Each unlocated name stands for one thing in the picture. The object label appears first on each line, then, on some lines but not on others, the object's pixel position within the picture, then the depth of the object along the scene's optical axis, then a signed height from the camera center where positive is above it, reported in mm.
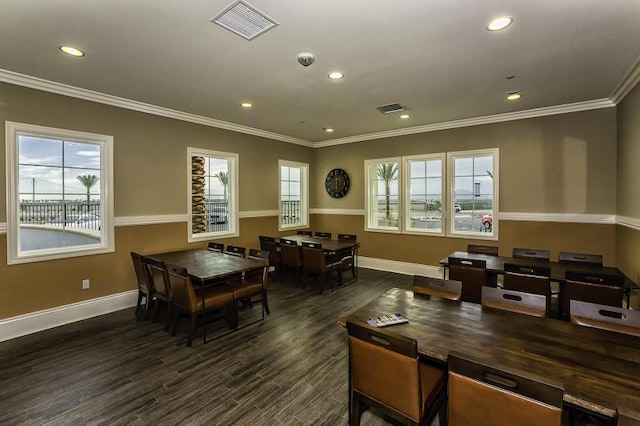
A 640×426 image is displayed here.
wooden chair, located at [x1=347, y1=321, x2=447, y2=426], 1493 -911
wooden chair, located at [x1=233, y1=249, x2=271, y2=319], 3686 -948
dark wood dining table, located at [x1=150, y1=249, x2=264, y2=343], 3307 -686
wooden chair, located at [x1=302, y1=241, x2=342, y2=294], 4895 -864
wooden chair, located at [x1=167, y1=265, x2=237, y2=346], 3186 -993
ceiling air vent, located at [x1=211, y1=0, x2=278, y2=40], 2234 +1505
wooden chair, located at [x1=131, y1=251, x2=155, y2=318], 3832 -973
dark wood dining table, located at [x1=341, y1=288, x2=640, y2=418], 1213 -713
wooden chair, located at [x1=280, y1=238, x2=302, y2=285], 5211 -812
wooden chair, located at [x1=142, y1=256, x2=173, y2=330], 3426 -858
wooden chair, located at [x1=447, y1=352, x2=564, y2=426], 1108 -739
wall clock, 7066 +664
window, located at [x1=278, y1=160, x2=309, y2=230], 6863 +372
